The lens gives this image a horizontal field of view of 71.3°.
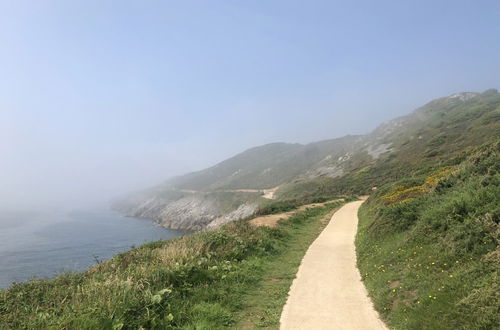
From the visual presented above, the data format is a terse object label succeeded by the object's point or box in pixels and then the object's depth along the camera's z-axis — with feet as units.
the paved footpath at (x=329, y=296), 29.09
